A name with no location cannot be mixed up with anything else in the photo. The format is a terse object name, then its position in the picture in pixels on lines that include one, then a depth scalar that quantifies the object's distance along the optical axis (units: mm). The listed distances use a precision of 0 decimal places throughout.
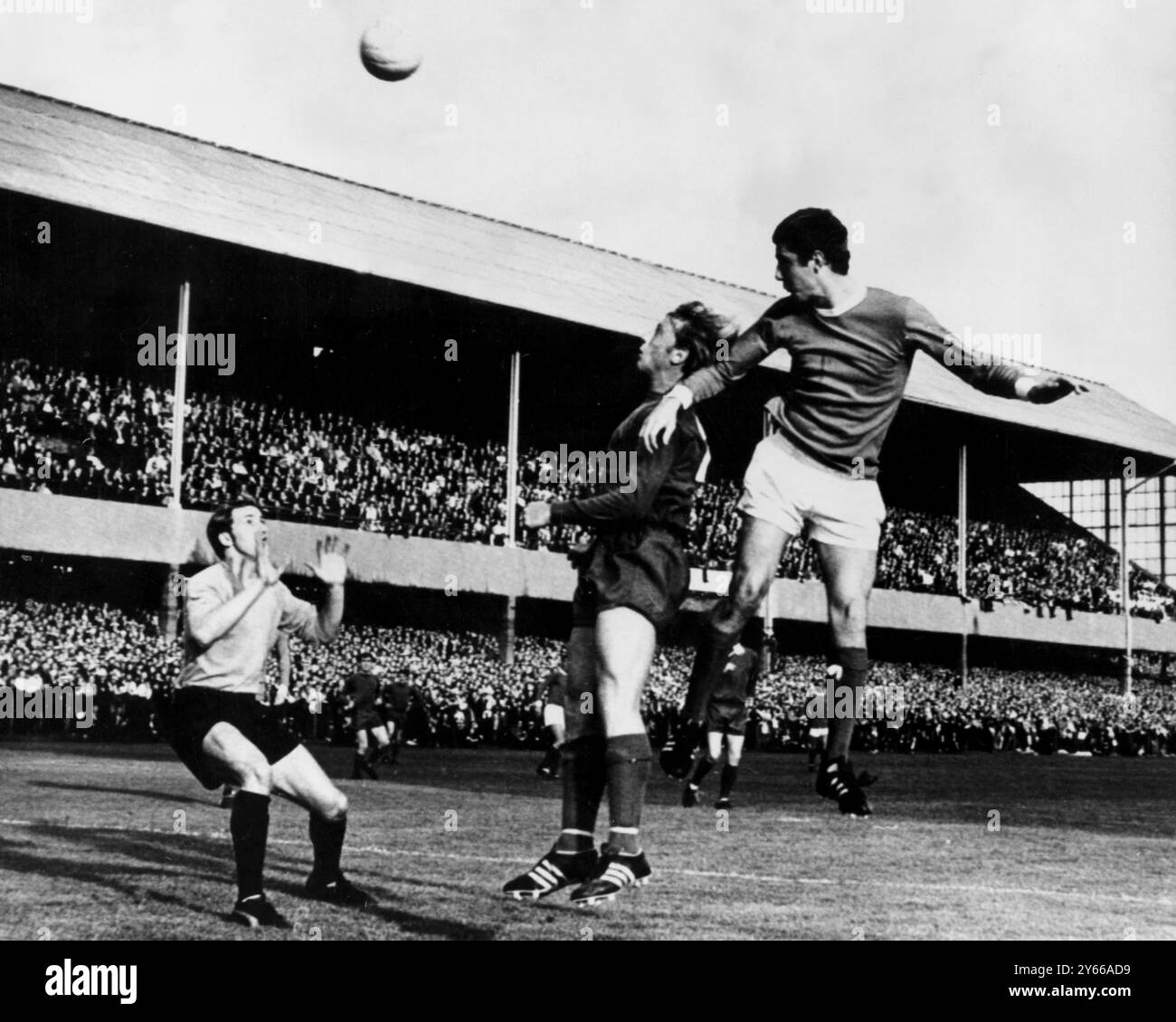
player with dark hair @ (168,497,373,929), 6008
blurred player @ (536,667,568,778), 16453
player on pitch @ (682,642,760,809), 13453
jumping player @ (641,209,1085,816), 4906
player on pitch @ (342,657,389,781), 16312
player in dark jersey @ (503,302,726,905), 5488
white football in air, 7055
